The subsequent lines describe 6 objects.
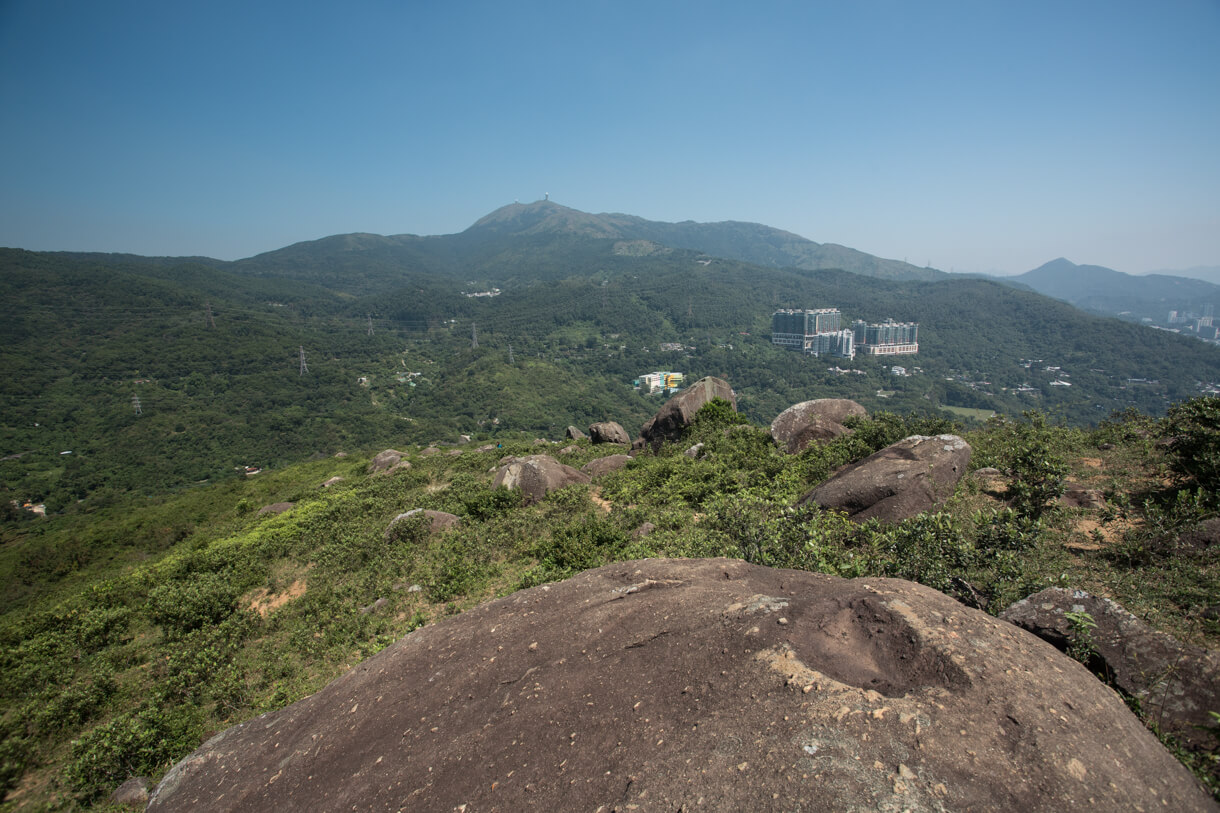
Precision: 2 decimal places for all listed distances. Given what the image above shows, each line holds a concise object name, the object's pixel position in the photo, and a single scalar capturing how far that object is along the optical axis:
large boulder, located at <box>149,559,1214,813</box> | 3.55
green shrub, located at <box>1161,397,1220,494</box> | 9.27
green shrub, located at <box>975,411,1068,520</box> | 9.88
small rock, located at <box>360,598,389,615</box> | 10.83
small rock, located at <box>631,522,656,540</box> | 11.90
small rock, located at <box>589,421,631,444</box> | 28.50
